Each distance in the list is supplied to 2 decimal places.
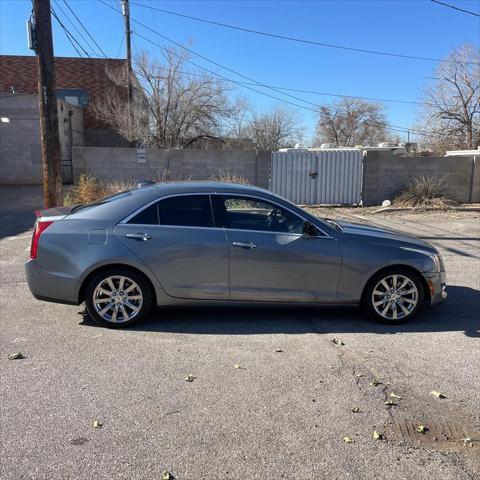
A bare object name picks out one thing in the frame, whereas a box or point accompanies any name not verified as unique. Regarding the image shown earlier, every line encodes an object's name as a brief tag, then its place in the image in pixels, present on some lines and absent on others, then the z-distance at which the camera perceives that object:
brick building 33.59
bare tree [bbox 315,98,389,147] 60.25
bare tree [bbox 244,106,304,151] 46.72
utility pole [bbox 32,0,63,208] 8.76
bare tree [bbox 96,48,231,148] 26.31
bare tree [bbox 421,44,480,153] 35.28
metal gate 16.83
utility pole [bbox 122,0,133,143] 25.86
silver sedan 4.98
